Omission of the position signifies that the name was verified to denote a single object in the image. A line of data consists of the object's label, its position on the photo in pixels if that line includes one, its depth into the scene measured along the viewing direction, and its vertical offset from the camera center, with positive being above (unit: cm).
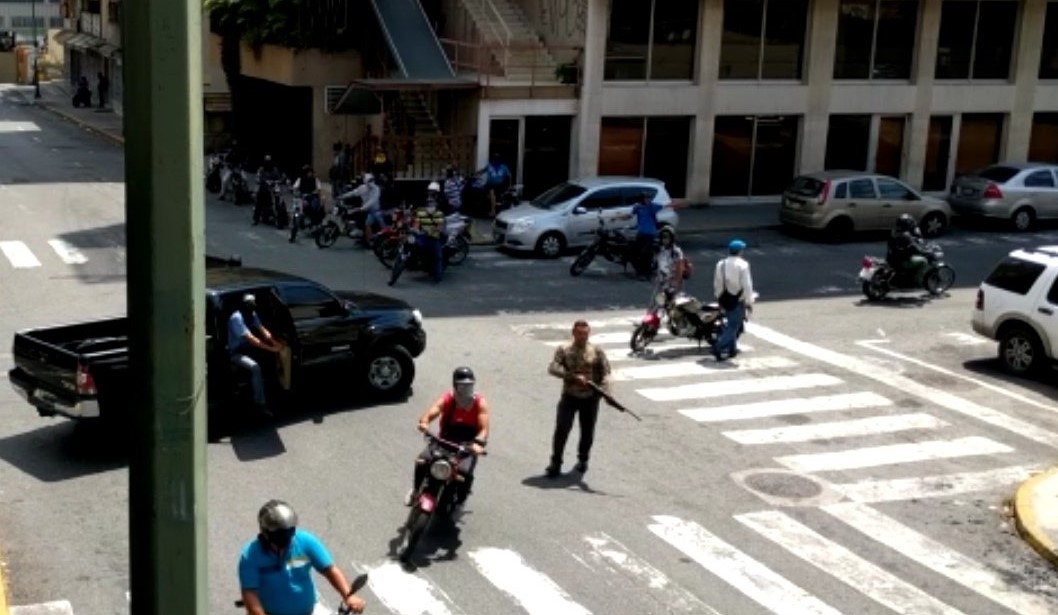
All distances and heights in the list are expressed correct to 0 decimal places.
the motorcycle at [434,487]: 1216 -393
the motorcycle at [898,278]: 2458 -384
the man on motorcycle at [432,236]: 2475 -353
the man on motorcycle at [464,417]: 1265 -341
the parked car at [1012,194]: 3334 -314
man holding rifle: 1430 -338
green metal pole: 378 -76
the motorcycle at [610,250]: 2614 -383
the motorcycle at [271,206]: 3088 -397
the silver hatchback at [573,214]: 2808 -350
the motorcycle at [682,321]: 2036 -395
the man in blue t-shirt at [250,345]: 1520 -343
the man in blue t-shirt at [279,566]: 838 -318
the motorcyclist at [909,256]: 2466 -347
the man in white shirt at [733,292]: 1983 -340
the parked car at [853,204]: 3089 -333
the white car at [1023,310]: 1939 -343
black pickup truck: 1448 -356
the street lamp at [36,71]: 6957 -308
